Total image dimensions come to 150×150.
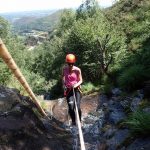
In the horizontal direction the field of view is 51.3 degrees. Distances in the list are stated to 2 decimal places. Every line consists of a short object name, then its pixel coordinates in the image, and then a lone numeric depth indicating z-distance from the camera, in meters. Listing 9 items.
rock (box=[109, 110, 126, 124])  5.26
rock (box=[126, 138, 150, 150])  2.94
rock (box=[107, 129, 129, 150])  3.54
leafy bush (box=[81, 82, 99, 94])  13.01
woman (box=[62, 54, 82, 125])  4.04
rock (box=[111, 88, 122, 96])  8.25
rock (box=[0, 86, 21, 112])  4.10
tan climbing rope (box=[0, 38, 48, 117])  1.15
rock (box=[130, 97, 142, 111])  5.33
